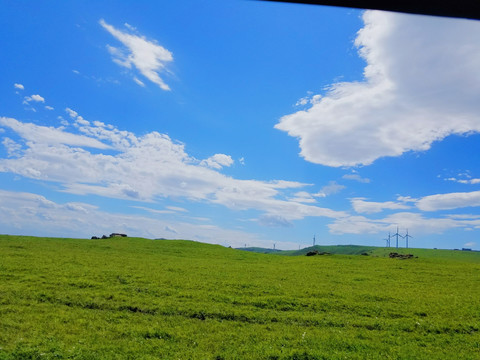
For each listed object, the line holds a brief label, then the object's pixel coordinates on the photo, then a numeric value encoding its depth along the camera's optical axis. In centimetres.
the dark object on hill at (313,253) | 6604
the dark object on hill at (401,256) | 6369
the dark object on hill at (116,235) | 7094
